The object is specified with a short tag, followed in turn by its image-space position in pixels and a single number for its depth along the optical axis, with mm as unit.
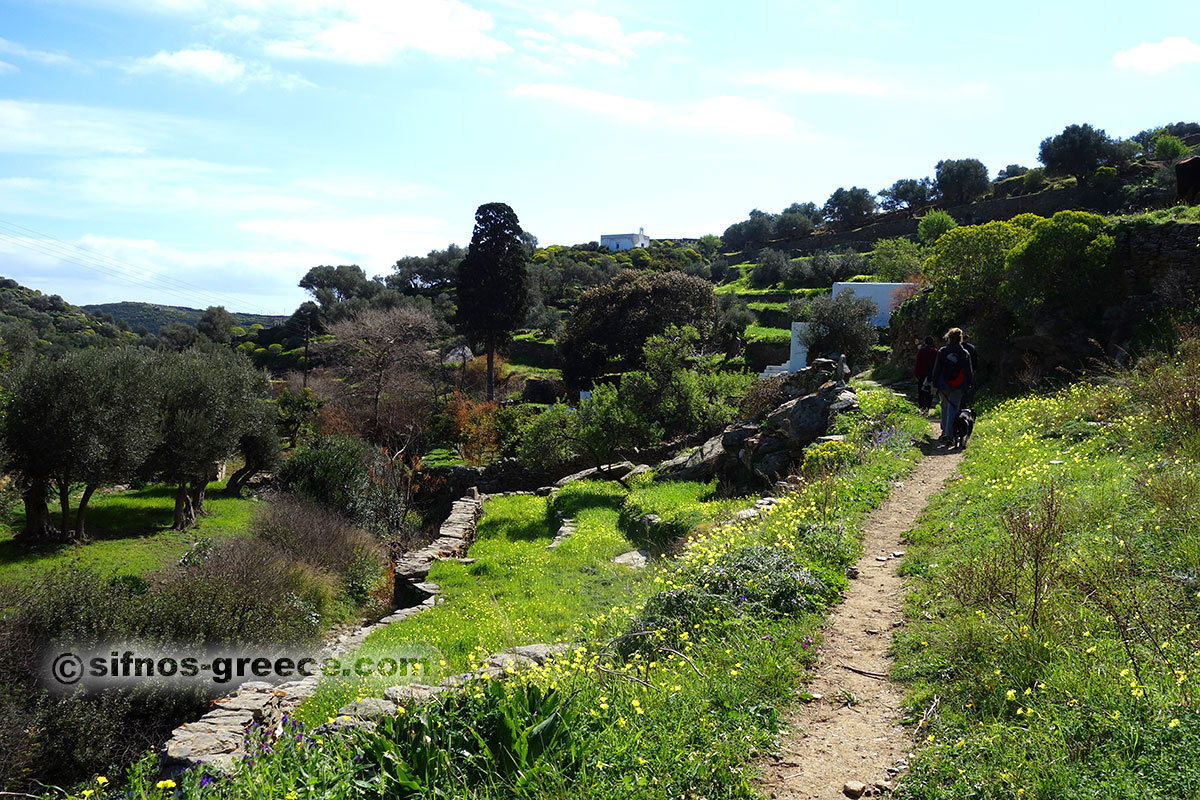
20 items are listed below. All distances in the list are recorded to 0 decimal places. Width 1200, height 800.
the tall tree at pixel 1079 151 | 54844
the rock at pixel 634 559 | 12601
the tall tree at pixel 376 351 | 33969
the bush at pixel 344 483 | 19906
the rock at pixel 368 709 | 4930
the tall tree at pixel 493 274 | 37062
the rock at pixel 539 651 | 6363
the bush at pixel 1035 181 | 57309
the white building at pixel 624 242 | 111062
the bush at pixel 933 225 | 52062
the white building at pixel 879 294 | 31453
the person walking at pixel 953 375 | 11883
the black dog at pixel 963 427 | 12141
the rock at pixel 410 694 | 4832
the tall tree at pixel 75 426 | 17641
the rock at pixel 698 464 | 17609
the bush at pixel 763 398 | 19250
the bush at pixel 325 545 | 14992
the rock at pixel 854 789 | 3770
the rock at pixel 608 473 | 22297
